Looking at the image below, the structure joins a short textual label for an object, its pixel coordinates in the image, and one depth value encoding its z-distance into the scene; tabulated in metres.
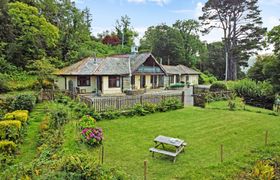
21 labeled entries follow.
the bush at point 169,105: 16.78
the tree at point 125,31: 51.30
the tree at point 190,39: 49.06
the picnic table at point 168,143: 8.20
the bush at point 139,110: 15.50
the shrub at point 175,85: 35.85
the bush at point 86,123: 10.23
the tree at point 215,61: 52.06
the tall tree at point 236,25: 39.50
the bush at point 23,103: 14.88
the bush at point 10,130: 9.29
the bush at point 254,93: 21.44
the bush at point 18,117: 11.09
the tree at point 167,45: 46.31
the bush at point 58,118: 10.91
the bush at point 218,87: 25.80
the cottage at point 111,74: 26.11
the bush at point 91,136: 9.39
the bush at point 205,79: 46.72
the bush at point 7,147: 8.40
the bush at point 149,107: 15.99
